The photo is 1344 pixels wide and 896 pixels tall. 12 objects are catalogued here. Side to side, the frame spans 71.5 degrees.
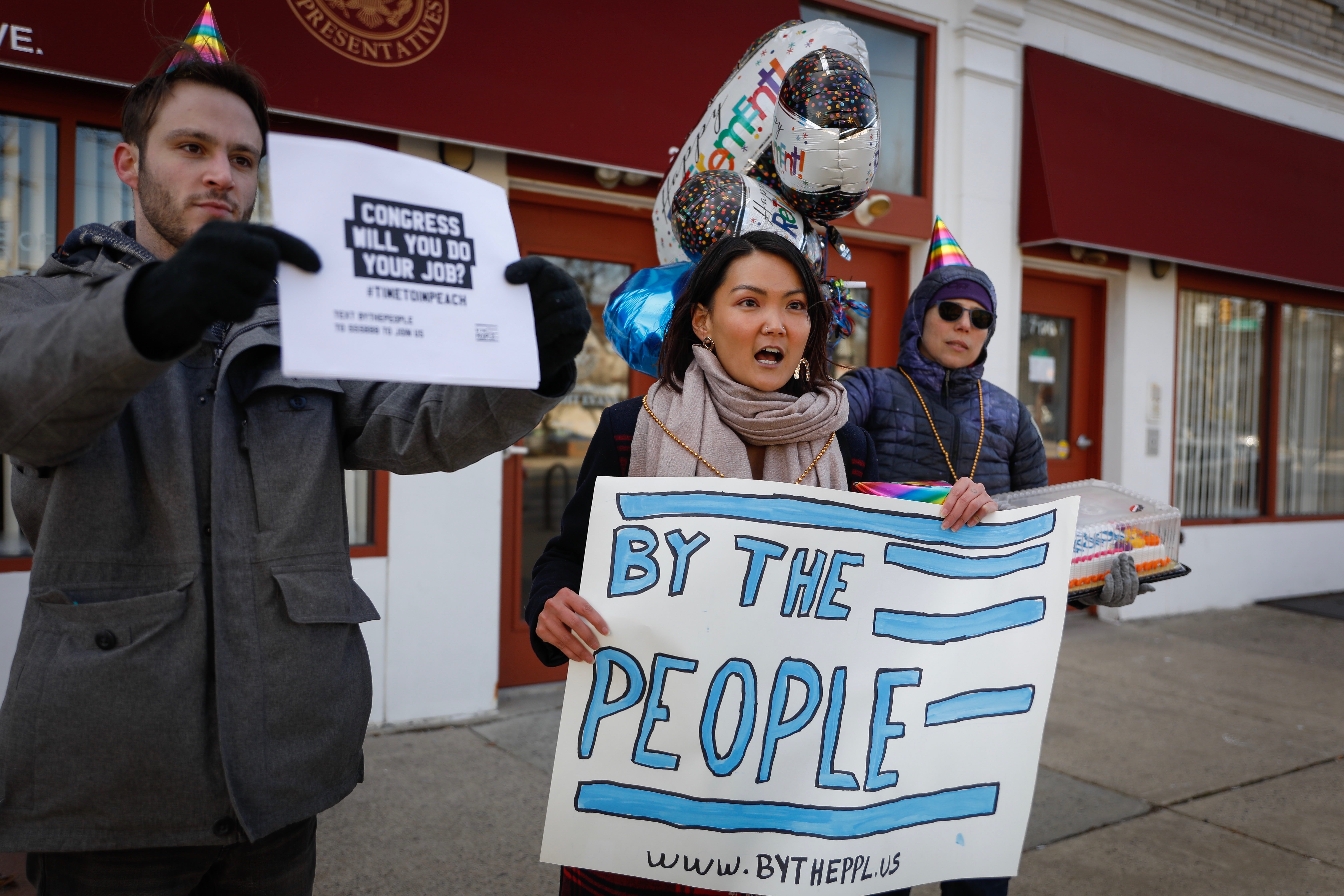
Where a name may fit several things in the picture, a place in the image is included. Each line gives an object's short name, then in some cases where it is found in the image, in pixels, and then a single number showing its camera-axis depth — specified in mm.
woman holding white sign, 1833
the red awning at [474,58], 3379
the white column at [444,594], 4273
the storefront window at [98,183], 3688
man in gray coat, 1322
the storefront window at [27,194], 3561
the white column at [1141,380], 6879
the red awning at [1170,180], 6105
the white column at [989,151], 5941
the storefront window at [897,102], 5785
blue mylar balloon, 2311
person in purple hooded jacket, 2730
